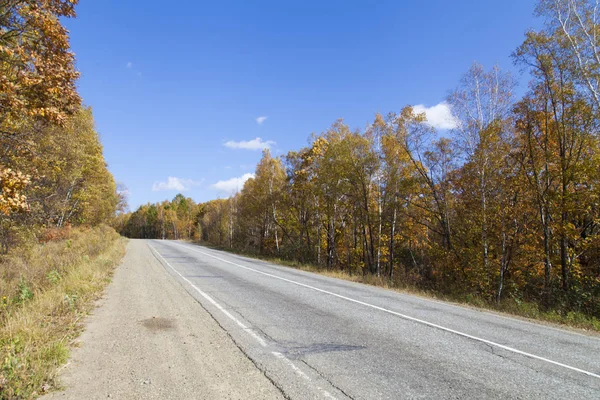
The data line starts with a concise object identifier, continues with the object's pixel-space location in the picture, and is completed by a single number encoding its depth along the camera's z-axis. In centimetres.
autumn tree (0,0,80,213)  677
